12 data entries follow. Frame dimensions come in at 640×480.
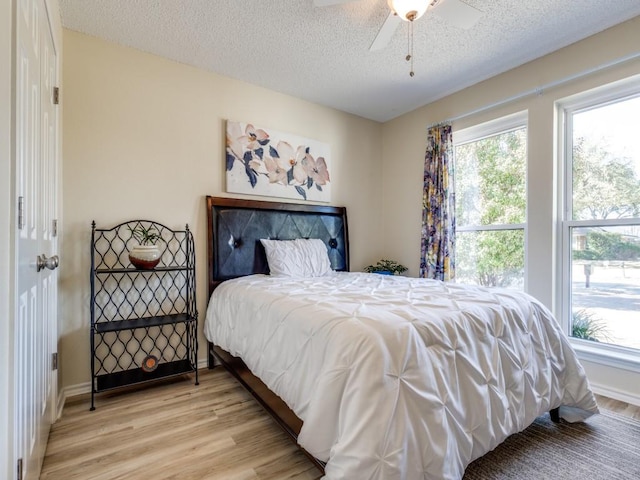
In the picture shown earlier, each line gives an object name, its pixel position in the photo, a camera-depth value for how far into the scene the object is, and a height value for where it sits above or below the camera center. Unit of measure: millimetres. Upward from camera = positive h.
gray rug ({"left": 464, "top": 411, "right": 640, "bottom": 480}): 1480 -1089
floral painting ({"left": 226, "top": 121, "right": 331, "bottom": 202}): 3006 +766
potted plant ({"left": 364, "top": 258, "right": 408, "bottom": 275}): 3738 -343
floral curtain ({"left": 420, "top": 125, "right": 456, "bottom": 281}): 3279 +328
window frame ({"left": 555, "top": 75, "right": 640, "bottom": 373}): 2486 +312
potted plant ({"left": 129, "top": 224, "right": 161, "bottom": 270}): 2275 -128
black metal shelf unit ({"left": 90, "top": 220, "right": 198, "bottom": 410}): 2289 -565
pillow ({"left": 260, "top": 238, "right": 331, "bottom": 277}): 2869 -175
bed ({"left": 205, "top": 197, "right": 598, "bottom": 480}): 1105 -571
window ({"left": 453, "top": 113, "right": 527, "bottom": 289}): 2936 +380
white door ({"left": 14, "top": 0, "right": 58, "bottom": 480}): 1093 +8
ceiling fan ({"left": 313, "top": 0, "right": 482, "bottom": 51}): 1756 +1347
